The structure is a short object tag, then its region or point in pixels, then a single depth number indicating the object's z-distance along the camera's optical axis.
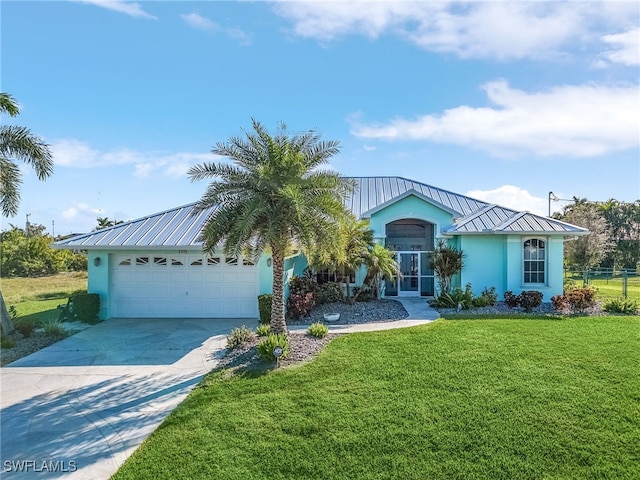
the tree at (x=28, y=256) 32.59
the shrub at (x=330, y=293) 16.80
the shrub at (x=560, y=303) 14.84
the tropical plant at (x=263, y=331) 11.78
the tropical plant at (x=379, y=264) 16.03
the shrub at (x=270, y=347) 9.54
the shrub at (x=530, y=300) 15.43
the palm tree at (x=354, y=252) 15.59
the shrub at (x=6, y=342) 11.95
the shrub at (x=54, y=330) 12.99
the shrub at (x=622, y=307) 14.96
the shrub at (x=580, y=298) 14.95
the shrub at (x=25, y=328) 13.05
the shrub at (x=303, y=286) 16.15
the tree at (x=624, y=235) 39.66
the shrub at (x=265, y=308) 14.00
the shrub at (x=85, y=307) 15.11
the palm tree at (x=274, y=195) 10.12
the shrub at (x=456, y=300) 15.87
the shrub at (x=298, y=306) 14.64
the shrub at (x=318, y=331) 11.88
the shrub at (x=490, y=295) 16.66
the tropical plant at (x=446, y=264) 17.56
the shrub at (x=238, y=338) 11.24
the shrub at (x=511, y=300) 16.07
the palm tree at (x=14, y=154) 12.77
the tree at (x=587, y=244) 30.44
